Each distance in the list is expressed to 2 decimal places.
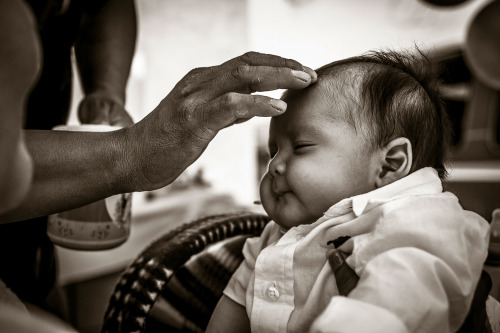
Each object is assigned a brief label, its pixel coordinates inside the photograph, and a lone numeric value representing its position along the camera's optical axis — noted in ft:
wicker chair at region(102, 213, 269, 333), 2.80
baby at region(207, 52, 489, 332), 1.76
